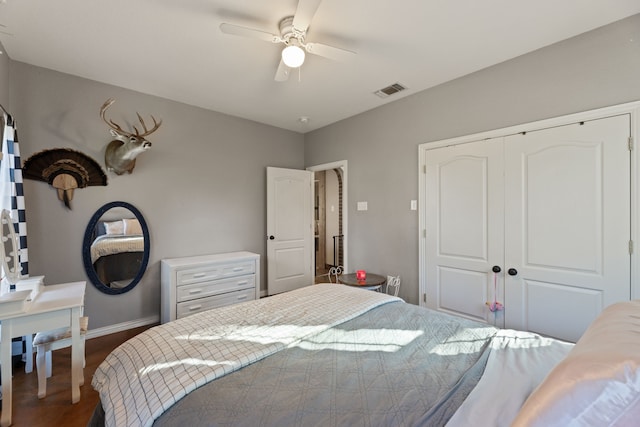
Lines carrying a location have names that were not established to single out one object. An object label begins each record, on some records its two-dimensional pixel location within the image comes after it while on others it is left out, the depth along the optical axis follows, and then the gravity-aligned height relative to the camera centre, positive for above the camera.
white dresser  3.03 -0.77
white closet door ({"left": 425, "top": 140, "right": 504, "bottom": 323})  2.62 -0.11
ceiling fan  1.71 +1.16
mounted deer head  2.76 +0.66
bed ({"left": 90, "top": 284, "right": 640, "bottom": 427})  0.61 -0.60
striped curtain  2.11 +0.24
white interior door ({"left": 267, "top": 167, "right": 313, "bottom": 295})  4.15 -0.22
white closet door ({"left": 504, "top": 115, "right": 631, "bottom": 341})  2.04 -0.08
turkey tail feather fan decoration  2.62 +0.44
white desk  1.70 -0.68
